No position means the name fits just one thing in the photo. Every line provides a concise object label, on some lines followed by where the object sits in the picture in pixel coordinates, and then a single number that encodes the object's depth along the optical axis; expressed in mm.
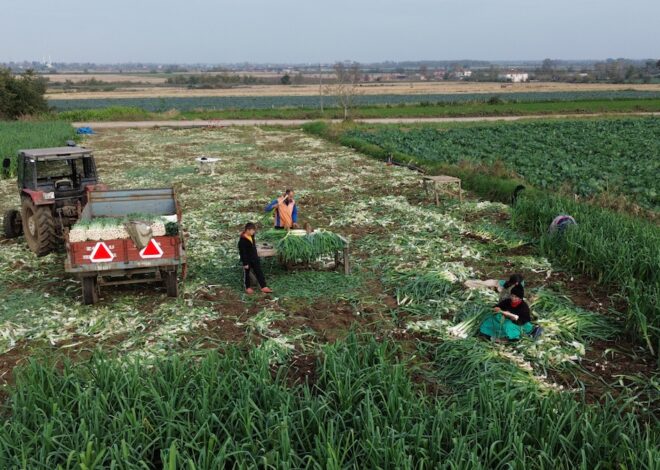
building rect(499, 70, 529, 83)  166725
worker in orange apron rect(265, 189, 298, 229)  12523
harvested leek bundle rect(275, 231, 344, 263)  11273
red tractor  12875
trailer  9625
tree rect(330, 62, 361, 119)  57712
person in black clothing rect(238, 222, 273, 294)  10664
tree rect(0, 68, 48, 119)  53406
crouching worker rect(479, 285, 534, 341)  8461
